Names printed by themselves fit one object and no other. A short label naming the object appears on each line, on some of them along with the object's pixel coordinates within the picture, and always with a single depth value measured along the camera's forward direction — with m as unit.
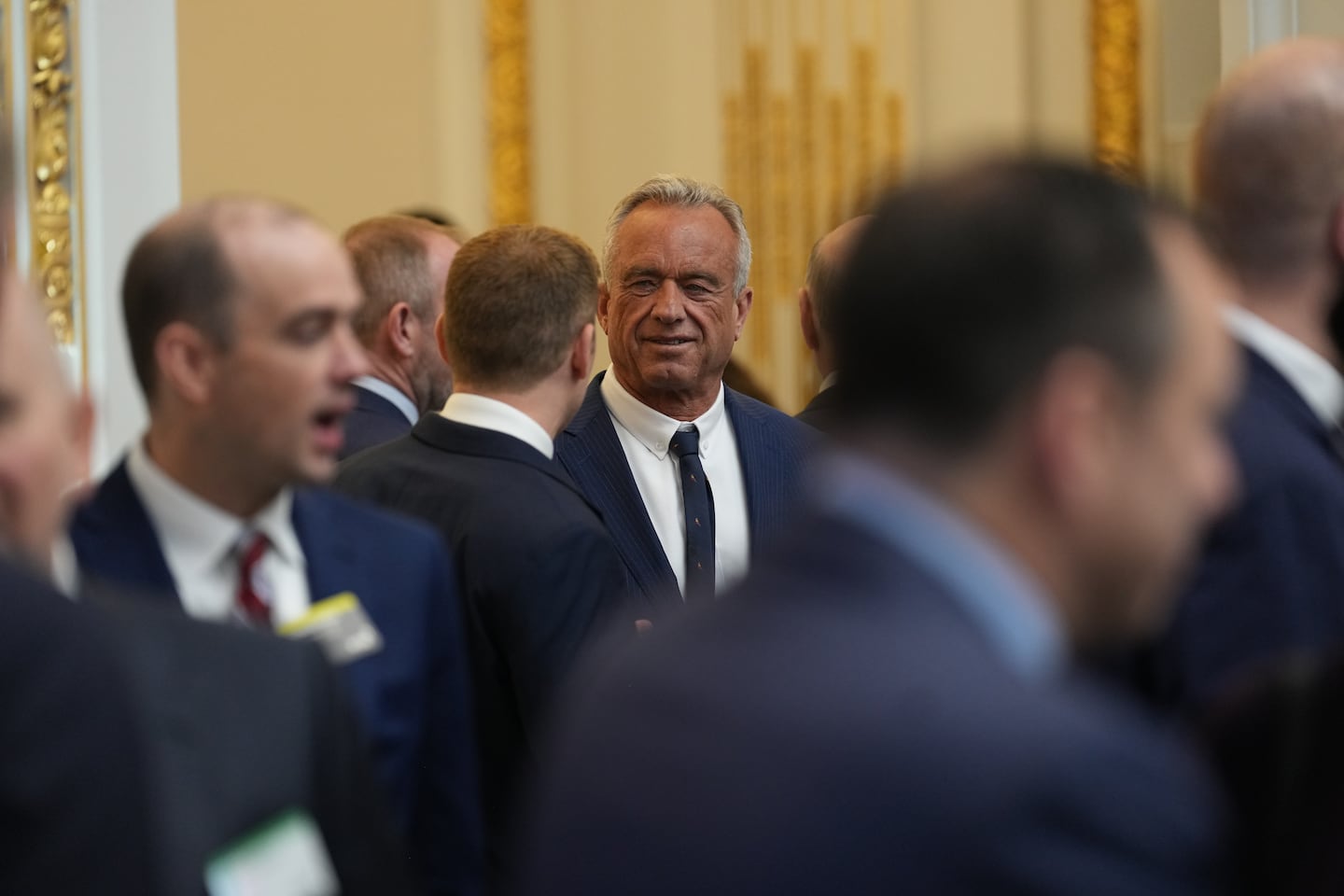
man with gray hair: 7.79
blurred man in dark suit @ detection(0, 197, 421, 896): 2.98
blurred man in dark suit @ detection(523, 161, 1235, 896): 2.24
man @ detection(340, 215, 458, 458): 8.69
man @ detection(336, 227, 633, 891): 6.11
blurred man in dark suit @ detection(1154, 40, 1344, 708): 4.07
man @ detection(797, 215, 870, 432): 8.87
